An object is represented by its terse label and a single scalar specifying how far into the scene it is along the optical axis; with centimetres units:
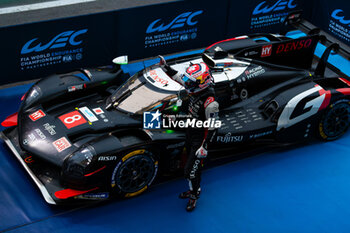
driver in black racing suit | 1179
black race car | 1206
